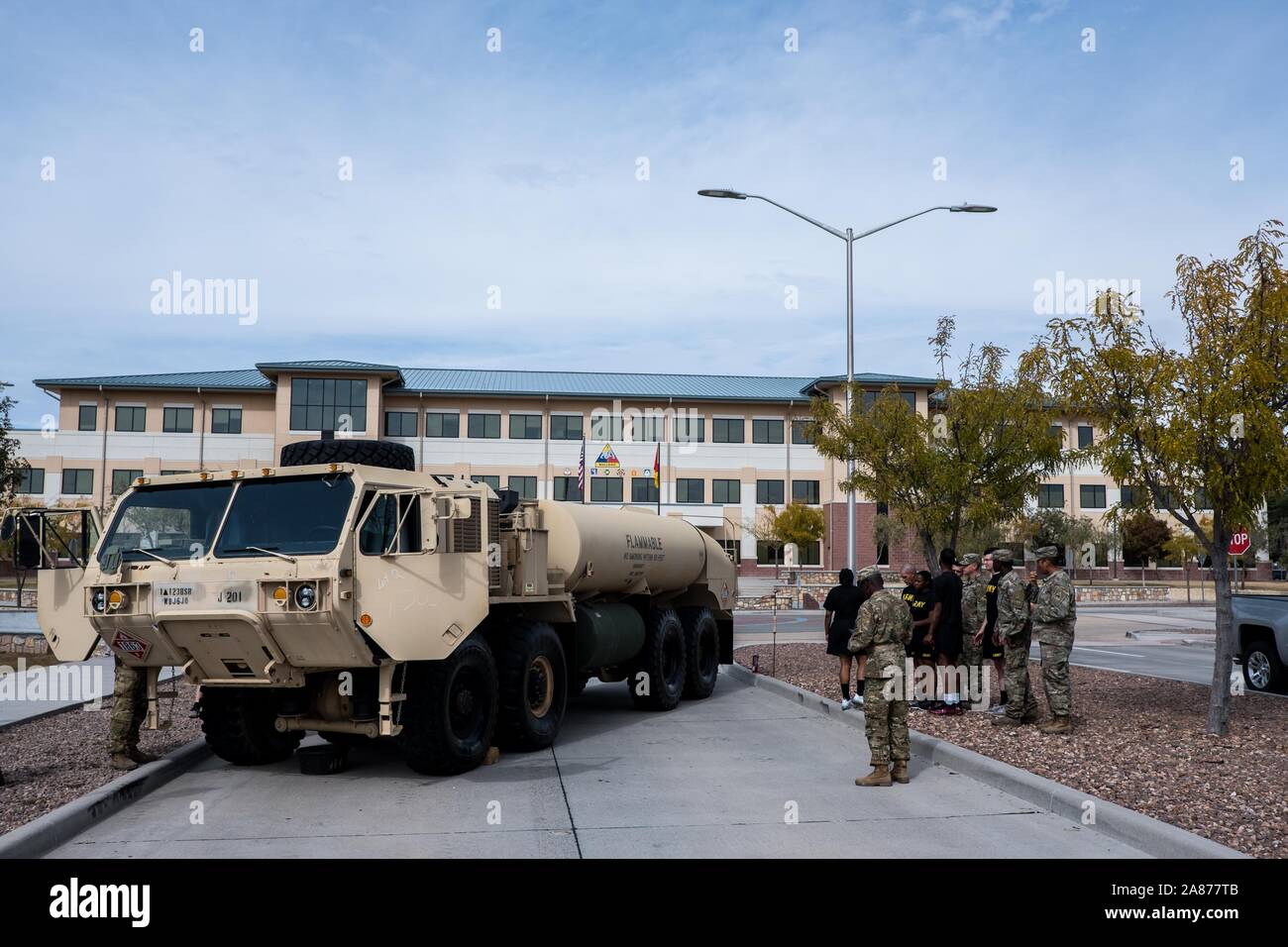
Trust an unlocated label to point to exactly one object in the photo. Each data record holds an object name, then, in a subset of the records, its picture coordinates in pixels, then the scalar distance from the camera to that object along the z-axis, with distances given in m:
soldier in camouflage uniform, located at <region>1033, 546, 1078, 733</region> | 10.88
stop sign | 32.34
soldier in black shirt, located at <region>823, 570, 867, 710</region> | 13.66
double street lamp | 19.52
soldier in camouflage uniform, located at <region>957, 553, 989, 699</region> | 13.24
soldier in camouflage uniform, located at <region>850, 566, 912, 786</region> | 9.40
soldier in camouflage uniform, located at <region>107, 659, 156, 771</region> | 9.59
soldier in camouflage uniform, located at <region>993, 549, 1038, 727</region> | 11.64
